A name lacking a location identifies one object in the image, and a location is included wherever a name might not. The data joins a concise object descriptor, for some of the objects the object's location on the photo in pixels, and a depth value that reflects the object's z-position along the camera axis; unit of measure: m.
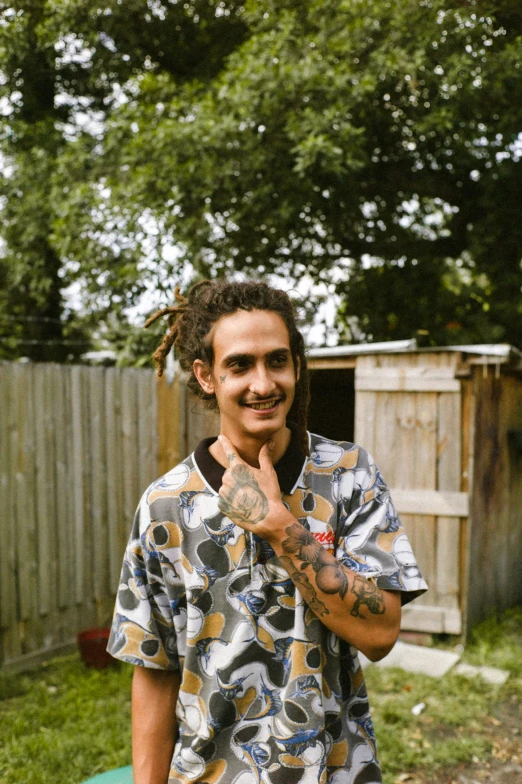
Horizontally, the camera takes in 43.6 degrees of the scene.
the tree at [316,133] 7.08
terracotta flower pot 4.58
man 1.39
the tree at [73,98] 7.49
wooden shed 5.33
